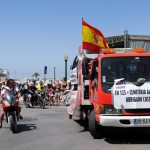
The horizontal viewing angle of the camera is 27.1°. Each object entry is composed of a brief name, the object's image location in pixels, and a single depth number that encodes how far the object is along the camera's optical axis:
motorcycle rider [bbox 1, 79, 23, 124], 9.67
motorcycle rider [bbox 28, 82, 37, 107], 18.45
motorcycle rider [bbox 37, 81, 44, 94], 19.57
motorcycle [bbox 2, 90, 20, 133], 9.18
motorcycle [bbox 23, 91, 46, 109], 18.13
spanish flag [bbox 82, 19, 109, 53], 9.39
